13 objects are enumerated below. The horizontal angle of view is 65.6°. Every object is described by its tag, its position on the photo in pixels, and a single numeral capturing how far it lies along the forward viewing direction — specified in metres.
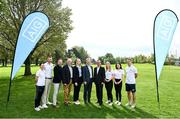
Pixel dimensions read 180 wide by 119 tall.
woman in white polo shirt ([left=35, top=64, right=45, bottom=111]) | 5.34
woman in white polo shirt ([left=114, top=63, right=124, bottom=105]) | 5.99
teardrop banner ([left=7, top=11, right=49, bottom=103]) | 5.18
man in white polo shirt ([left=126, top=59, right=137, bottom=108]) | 5.67
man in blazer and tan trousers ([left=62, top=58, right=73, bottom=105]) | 5.76
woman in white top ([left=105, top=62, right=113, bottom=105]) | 6.05
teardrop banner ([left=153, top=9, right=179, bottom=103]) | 5.24
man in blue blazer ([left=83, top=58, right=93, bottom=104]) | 5.98
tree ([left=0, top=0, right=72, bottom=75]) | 14.88
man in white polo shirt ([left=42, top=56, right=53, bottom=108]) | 5.59
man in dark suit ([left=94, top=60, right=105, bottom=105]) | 5.98
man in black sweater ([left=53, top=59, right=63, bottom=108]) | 5.67
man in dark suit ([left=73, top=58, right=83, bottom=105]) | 5.97
